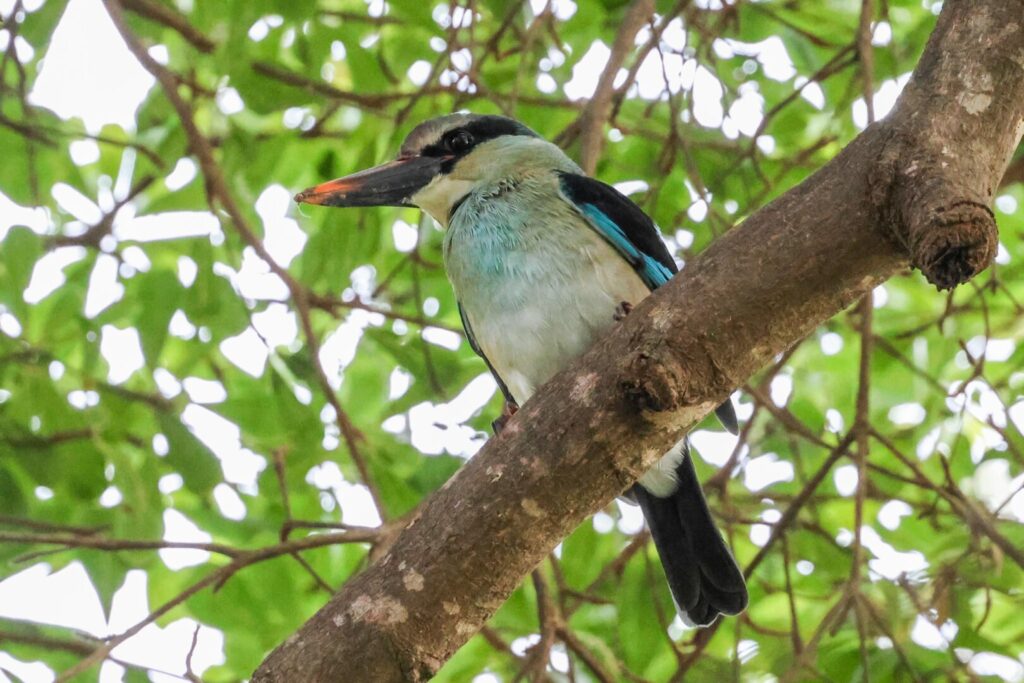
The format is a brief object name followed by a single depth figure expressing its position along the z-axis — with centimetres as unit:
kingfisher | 586
